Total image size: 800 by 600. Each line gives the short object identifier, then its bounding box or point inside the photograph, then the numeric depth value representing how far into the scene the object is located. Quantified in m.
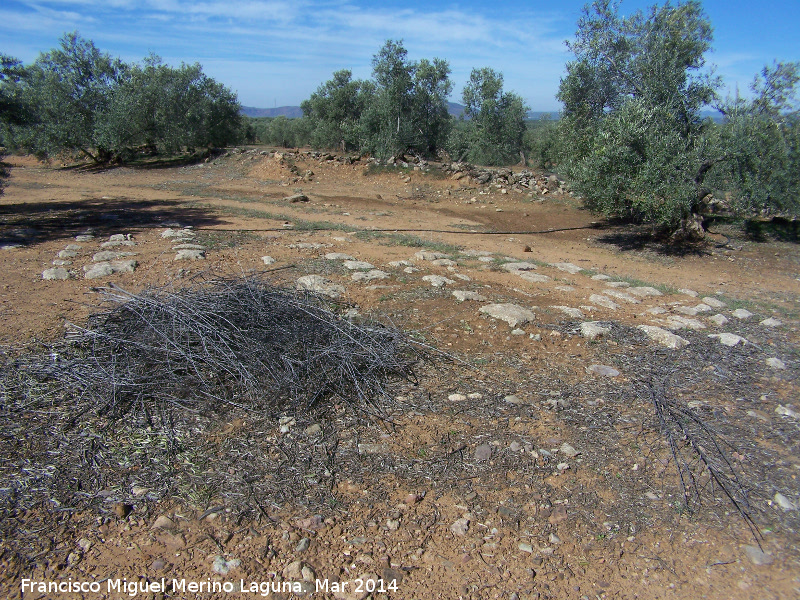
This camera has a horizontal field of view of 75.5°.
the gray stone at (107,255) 6.88
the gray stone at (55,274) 6.02
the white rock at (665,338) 4.89
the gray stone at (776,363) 4.55
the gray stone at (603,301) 6.04
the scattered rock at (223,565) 2.30
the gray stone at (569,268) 7.87
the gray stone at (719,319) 5.62
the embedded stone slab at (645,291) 6.68
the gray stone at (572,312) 5.48
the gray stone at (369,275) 6.24
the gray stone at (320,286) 5.57
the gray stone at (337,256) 7.23
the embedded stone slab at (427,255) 7.69
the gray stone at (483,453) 3.15
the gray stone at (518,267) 7.50
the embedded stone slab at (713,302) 6.32
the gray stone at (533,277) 7.02
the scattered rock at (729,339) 5.01
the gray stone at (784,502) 2.84
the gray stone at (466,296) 5.66
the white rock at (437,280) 6.16
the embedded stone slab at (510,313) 5.10
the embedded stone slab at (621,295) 6.38
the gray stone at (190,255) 6.95
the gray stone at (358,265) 6.70
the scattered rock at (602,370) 4.26
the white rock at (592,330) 4.91
